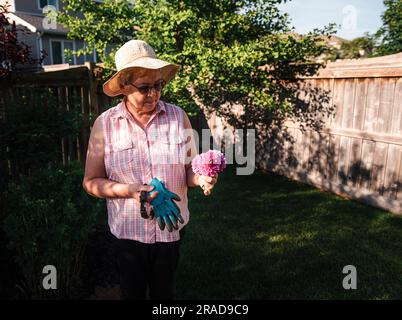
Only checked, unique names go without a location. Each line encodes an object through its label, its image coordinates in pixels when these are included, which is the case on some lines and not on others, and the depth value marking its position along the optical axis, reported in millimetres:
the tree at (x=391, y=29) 14576
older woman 2096
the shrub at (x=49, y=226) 2881
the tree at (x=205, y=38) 5723
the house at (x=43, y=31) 17672
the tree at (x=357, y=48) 21859
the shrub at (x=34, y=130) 4027
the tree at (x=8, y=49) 3850
